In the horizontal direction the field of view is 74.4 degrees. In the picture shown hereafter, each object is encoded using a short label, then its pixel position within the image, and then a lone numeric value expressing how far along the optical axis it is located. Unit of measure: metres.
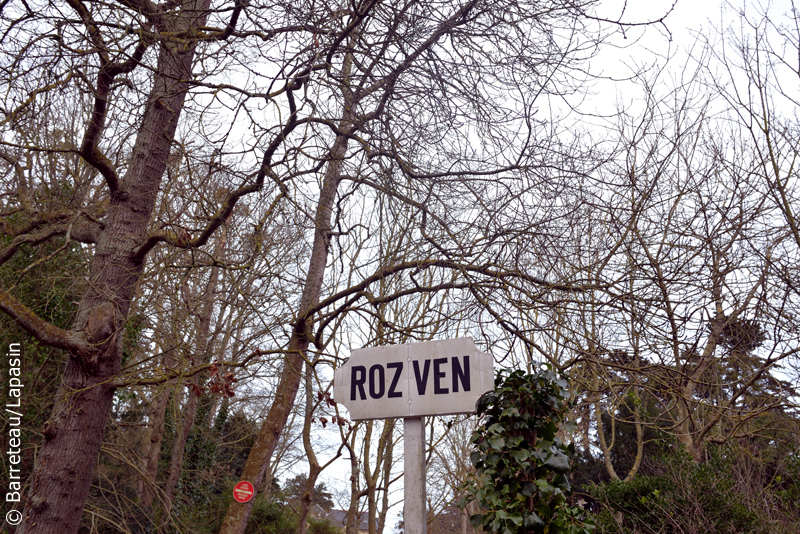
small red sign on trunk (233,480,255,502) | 5.61
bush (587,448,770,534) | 5.80
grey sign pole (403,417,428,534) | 2.10
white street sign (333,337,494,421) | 2.22
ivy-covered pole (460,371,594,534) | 2.49
